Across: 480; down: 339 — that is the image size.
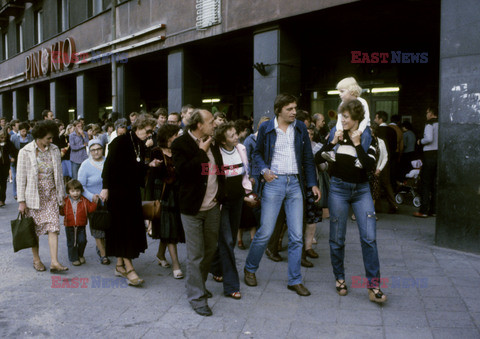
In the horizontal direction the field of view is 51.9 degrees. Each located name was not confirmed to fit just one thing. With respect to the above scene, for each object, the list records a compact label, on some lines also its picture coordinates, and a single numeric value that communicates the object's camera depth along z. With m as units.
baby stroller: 9.97
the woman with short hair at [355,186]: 4.61
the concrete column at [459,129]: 6.20
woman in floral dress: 5.91
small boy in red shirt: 6.23
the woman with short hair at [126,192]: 5.32
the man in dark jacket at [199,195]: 4.46
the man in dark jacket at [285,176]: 4.95
